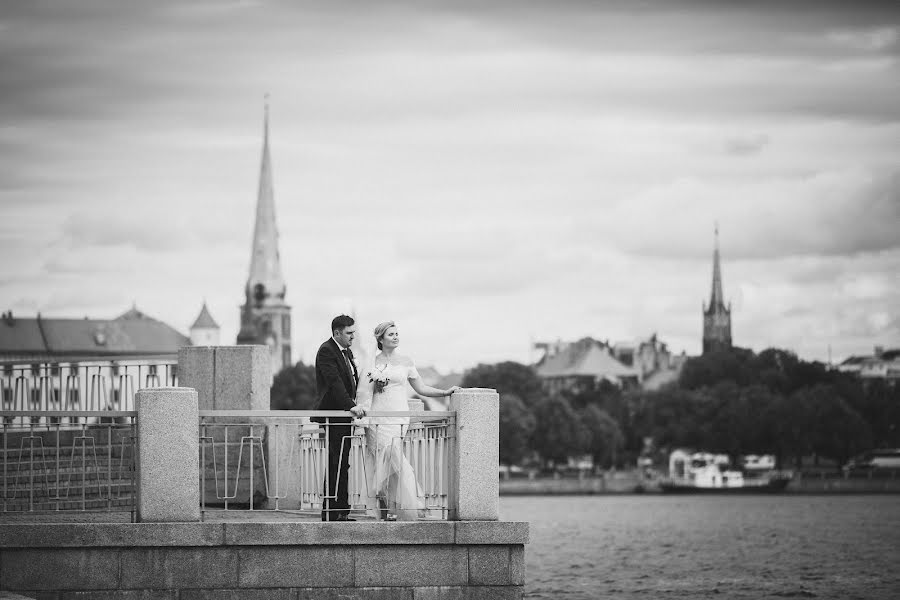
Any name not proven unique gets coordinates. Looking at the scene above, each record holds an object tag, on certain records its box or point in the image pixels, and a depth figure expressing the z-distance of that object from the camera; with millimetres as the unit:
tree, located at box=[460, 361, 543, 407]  173750
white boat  145000
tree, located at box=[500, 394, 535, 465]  156025
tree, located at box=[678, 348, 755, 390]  169750
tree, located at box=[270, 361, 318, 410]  194125
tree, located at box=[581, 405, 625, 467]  169625
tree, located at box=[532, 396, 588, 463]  164000
